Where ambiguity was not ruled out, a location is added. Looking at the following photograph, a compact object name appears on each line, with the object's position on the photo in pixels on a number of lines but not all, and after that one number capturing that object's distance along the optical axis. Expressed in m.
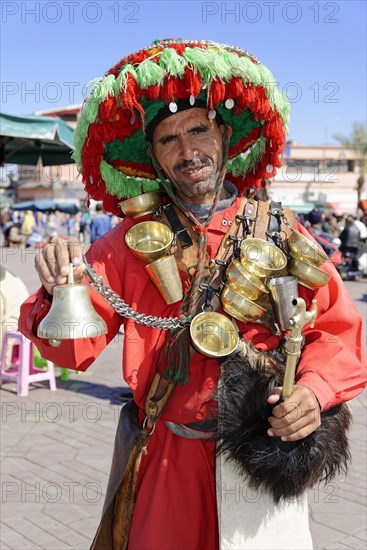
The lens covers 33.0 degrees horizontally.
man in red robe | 1.97
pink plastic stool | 6.09
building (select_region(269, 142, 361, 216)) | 46.06
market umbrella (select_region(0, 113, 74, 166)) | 6.36
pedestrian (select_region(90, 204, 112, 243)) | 11.30
